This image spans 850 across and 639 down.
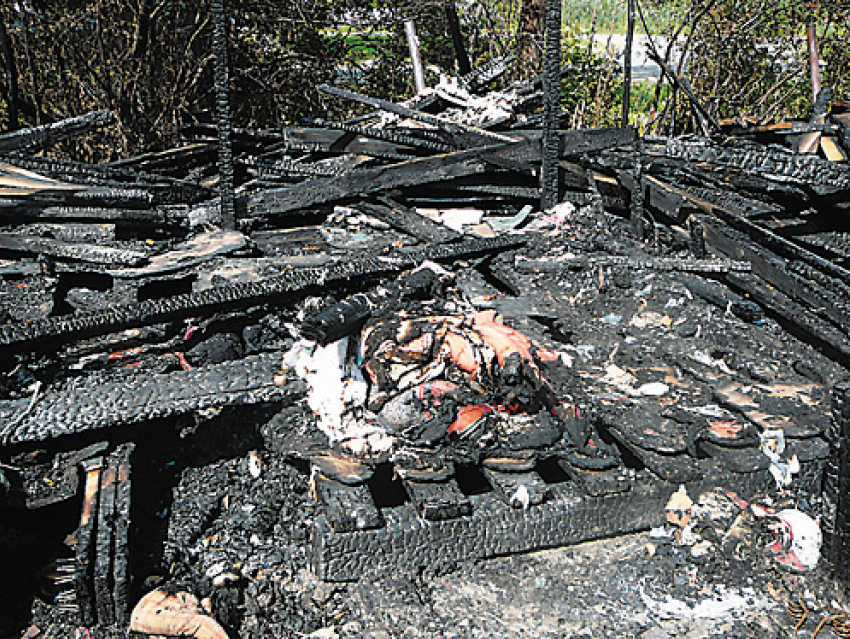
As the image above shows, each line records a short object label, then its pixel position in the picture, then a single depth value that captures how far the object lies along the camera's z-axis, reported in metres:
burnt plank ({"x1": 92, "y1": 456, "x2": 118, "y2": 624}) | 2.49
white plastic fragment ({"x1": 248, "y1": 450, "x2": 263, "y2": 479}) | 3.25
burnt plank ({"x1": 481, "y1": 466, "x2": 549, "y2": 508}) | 2.82
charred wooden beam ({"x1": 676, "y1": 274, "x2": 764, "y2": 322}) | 4.55
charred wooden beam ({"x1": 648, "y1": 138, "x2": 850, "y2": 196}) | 4.52
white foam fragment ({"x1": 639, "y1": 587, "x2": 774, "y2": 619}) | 2.59
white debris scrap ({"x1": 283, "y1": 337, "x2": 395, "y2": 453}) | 3.07
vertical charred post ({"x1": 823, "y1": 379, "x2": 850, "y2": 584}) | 2.50
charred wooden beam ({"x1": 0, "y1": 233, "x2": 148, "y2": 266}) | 4.97
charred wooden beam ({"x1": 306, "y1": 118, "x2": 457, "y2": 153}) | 6.28
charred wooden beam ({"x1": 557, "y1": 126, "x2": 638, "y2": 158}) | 6.07
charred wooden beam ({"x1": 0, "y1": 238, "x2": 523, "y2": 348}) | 3.35
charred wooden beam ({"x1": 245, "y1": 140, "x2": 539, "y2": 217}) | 5.98
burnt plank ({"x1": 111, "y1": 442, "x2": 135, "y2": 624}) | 2.52
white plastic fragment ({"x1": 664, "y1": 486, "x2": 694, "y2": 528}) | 2.95
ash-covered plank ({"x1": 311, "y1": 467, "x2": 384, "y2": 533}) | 2.68
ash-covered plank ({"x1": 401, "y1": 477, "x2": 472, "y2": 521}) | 2.73
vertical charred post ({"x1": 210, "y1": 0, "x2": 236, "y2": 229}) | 5.10
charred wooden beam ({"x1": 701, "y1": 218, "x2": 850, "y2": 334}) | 4.19
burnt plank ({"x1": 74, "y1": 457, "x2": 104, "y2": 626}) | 2.48
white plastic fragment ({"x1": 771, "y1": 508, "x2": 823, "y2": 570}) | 2.75
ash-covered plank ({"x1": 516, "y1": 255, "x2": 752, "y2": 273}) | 4.91
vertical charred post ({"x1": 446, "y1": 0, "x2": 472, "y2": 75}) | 9.48
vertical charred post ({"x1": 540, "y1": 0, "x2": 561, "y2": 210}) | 5.72
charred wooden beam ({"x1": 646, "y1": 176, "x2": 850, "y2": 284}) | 4.49
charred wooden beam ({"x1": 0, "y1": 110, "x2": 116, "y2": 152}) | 6.25
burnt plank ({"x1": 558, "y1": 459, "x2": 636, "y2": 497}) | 2.87
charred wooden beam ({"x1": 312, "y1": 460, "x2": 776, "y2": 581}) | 2.69
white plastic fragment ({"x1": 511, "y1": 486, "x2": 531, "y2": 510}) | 2.81
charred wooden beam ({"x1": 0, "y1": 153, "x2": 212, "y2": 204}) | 5.90
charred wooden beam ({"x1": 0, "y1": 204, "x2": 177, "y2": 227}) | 5.29
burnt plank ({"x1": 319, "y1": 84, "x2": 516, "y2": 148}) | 6.24
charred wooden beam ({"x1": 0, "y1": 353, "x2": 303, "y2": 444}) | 2.98
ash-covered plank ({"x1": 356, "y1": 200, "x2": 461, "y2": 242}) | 5.63
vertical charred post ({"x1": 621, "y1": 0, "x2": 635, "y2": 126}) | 5.94
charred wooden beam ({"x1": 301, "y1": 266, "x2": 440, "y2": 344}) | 3.21
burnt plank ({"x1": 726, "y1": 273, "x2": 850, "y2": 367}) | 4.04
